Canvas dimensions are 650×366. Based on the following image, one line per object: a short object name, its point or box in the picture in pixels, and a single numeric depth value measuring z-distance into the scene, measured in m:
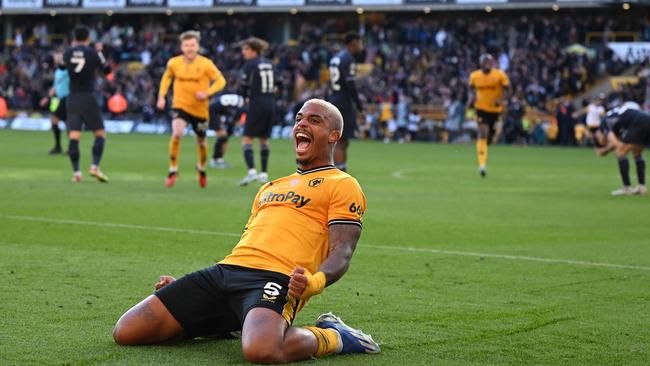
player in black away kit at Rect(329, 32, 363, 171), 21.56
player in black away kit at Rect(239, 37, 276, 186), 21.22
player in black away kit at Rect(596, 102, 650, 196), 19.62
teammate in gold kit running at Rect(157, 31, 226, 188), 19.59
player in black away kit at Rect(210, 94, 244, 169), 26.00
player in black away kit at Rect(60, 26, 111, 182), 20.14
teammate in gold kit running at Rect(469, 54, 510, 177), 24.36
